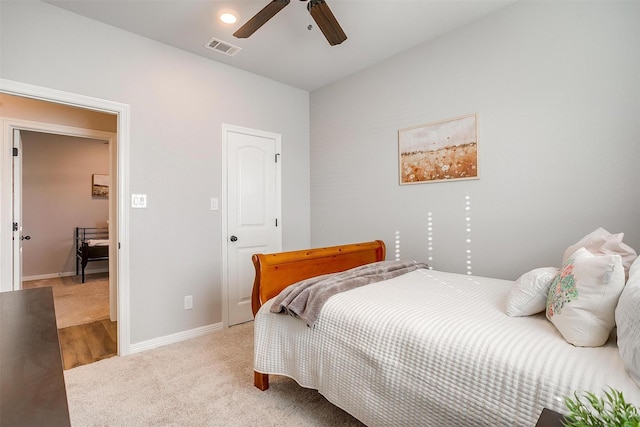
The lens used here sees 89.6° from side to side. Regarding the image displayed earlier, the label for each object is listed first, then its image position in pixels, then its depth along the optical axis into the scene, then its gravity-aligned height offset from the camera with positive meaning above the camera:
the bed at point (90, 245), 5.45 -0.47
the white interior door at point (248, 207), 3.32 +0.11
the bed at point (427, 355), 1.06 -0.55
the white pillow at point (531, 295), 1.48 -0.38
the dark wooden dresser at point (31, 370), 0.61 -0.36
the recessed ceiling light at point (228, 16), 2.41 +1.53
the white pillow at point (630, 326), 0.93 -0.34
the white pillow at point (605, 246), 1.48 -0.16
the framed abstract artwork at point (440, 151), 2.60 +0.56
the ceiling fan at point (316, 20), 1.96 +1.27
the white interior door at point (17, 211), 2.94 +0.07
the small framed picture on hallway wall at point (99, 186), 6.18 +0.62
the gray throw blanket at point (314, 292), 1.75 -0.43
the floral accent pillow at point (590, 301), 1.14 -0.32
